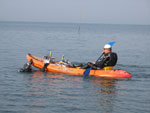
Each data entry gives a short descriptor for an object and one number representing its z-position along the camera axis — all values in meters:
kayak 16.45
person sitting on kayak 16.23
